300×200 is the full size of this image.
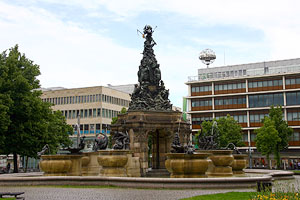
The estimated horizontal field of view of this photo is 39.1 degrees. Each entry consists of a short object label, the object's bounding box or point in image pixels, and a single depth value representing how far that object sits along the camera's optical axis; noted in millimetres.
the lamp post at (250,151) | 72244
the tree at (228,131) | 65375
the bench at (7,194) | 14703
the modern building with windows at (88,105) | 91188
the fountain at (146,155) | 19016
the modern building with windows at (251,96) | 76562
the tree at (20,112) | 38000
